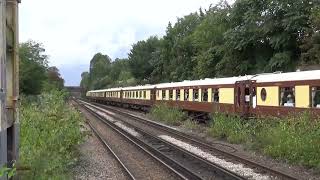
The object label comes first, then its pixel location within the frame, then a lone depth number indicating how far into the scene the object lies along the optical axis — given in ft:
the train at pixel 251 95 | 34.98
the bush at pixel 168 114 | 63.39
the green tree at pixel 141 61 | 181.87
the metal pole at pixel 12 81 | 14.86
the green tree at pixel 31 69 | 95.85
